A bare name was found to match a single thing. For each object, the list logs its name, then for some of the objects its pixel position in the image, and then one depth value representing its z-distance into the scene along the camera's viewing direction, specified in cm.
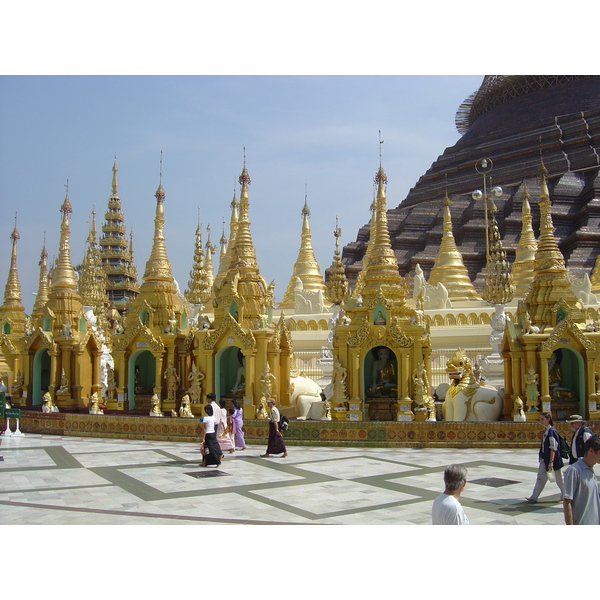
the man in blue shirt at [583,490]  605
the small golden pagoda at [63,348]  2131
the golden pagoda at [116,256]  5584
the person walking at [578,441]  852
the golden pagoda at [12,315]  2667
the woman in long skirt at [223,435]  1402
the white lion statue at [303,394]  1795
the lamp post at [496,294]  2347
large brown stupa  4106
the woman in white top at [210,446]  1241
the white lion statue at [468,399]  1595
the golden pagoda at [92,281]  3647
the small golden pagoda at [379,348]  1576
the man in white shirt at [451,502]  516
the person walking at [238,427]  1470
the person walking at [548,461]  928
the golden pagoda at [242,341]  1702
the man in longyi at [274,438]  1347
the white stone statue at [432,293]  3134
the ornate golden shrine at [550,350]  1551
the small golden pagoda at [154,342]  1880
